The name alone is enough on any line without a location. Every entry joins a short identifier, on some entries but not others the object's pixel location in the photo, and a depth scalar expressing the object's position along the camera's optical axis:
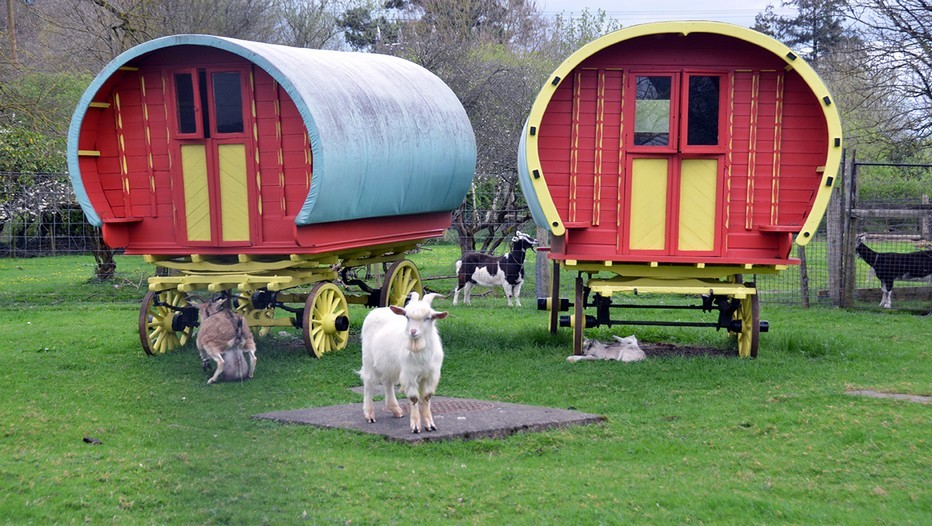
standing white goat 7.84
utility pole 19.45
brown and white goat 10.42
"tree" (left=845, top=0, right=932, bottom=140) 16.14
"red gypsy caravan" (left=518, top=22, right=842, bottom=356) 11.16
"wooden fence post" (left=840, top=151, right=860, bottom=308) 15.84
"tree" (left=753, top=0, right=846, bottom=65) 38.64
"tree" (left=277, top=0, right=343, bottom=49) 31.42
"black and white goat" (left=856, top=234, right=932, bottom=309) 16.12
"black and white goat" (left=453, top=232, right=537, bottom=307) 16.61
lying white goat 11.61
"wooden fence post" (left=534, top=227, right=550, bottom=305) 16.17
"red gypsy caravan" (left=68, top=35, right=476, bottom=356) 11.36
